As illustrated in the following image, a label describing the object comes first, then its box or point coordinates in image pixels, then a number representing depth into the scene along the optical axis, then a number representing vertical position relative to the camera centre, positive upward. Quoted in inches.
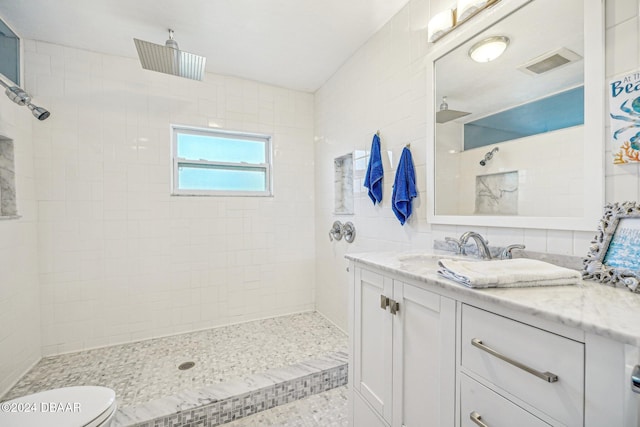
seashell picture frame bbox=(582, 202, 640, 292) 30.7 -5.1
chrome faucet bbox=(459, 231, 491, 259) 48.1 -6.3
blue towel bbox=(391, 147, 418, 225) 66.7 +5.6
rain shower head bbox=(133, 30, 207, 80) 73.1 +43.5
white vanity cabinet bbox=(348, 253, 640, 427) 21.7 -15.6
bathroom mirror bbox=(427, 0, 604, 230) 38.1 +15.7
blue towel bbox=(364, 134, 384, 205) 78.2 +10.5
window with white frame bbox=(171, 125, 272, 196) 103.9 +19.4
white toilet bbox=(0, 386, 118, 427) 39.7 -31.4
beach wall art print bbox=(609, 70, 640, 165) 33.4 +11.6
